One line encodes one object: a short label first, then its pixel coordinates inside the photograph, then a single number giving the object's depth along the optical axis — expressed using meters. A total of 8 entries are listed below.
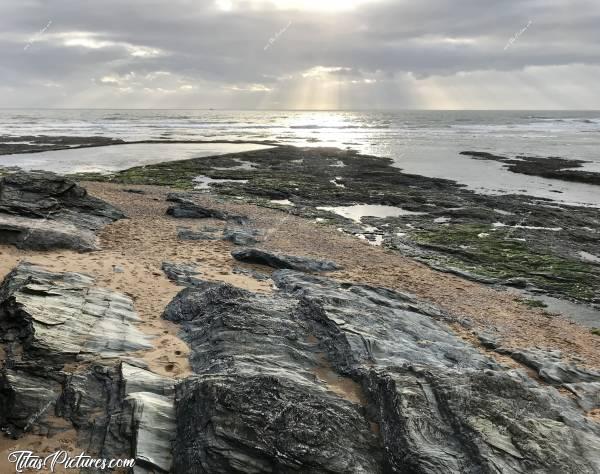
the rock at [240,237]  20.31
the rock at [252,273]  15.85
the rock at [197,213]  24.52
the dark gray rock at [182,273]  14.44
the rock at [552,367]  10.89
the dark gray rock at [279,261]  17.16
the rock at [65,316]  9.12
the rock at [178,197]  27.20
